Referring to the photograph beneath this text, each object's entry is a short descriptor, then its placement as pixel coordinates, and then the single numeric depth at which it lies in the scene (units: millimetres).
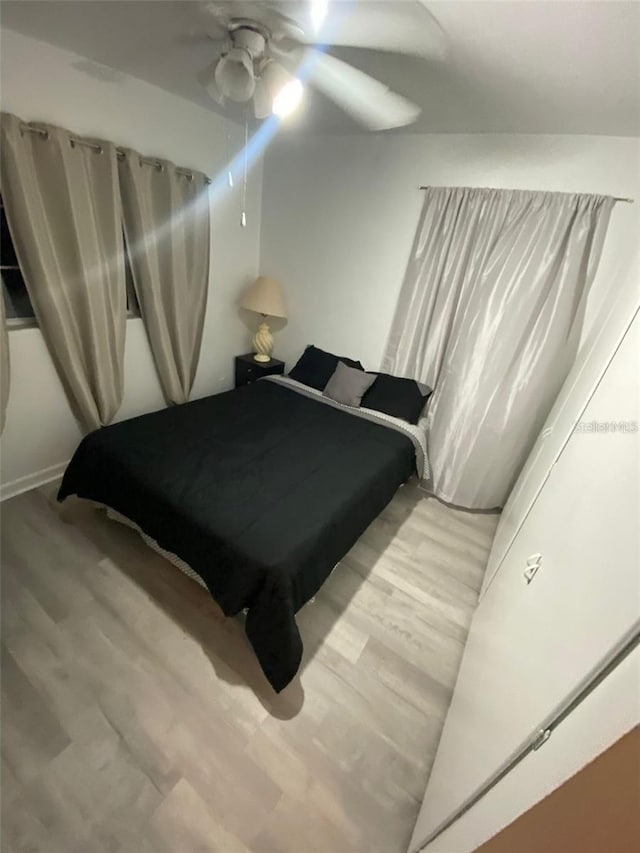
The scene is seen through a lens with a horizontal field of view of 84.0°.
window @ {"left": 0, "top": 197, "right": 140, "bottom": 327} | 1932
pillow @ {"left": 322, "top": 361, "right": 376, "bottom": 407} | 2639
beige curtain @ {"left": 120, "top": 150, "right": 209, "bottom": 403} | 2246
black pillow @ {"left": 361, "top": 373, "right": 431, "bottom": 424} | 2520
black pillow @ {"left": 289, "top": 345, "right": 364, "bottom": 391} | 2902
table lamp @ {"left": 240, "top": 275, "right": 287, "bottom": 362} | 2951
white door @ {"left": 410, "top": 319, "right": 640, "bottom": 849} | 567
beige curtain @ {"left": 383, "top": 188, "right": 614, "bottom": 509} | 2047
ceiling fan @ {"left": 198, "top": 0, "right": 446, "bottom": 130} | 994
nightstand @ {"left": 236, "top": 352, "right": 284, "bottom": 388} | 3209
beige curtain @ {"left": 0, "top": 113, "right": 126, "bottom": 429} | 1783
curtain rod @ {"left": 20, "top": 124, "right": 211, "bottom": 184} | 1761
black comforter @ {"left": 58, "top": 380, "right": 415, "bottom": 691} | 1355
